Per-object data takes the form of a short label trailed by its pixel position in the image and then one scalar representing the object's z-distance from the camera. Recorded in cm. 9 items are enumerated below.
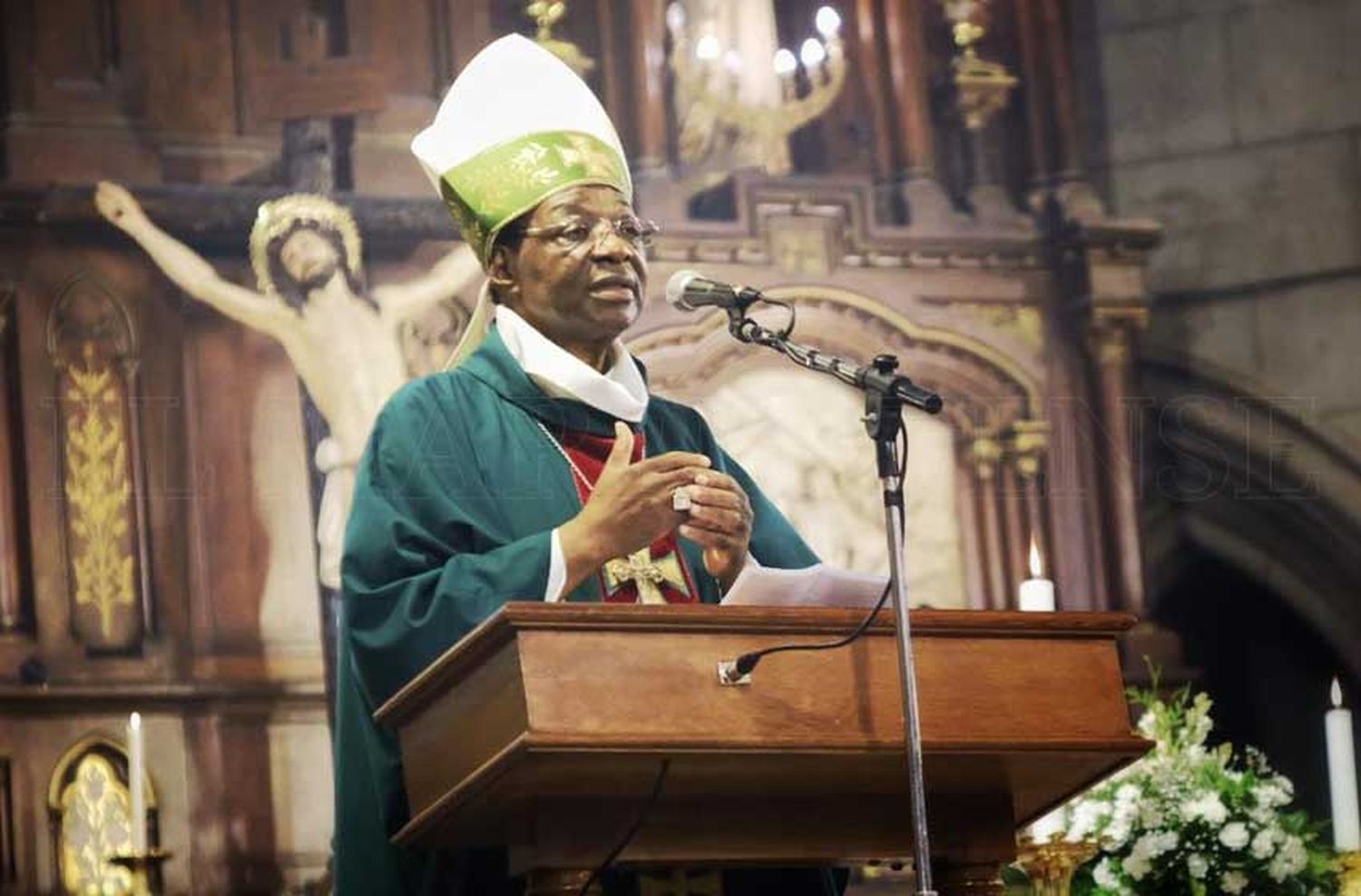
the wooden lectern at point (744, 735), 646
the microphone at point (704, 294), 737
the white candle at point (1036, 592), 1120
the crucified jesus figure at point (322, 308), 1420
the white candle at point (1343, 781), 1177
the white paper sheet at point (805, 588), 720
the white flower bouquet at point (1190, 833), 1111
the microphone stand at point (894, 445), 653
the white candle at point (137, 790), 1198
